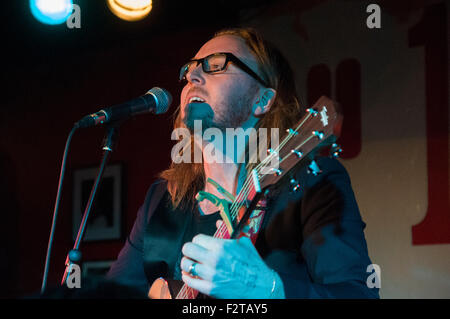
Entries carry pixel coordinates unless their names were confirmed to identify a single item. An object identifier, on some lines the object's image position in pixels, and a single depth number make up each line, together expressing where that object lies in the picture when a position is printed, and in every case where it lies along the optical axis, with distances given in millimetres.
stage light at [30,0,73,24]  3078
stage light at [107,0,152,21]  3441
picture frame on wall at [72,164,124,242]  4125
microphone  1537
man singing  1354
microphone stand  1482
